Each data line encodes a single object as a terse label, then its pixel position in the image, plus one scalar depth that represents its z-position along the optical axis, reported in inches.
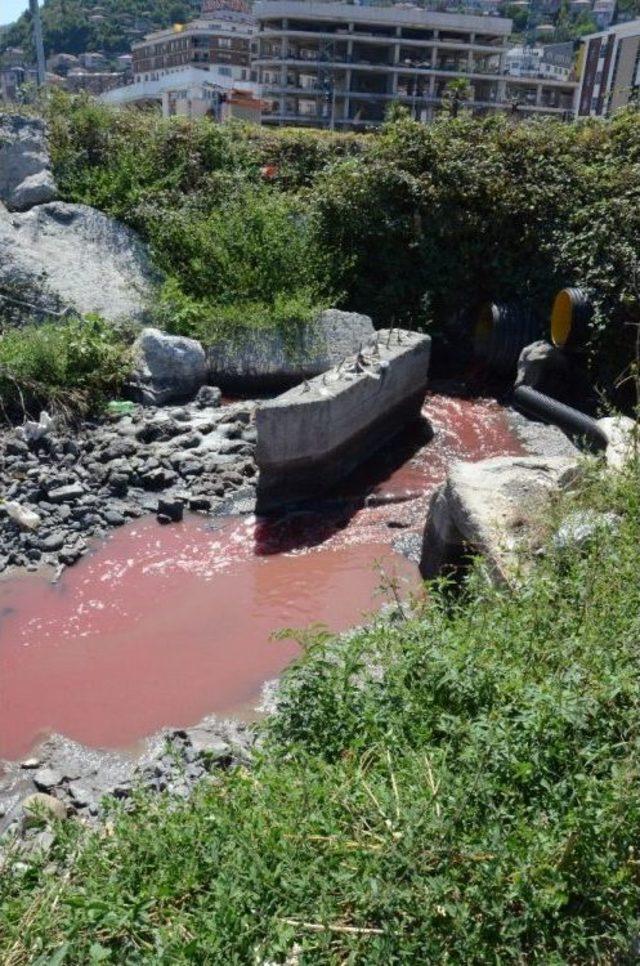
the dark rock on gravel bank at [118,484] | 356.8
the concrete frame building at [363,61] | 2190.0
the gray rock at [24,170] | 554.9
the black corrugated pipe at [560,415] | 377.6
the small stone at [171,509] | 342.9
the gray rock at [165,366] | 437.1
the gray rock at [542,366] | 446.3
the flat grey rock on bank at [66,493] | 343.6
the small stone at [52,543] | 319.6
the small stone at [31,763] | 219.5
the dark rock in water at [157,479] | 362.9
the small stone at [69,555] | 312.7
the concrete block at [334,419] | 335.9
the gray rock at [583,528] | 196.7
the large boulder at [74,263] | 488.7
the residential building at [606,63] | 2118.6
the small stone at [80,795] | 205.6
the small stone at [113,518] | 338.6
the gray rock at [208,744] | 206.4
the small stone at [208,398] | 434.0
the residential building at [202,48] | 3427.7
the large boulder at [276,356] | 455.8
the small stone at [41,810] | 138.2
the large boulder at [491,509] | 237.1
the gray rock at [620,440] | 238.7
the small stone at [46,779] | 210.2
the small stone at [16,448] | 371.9
